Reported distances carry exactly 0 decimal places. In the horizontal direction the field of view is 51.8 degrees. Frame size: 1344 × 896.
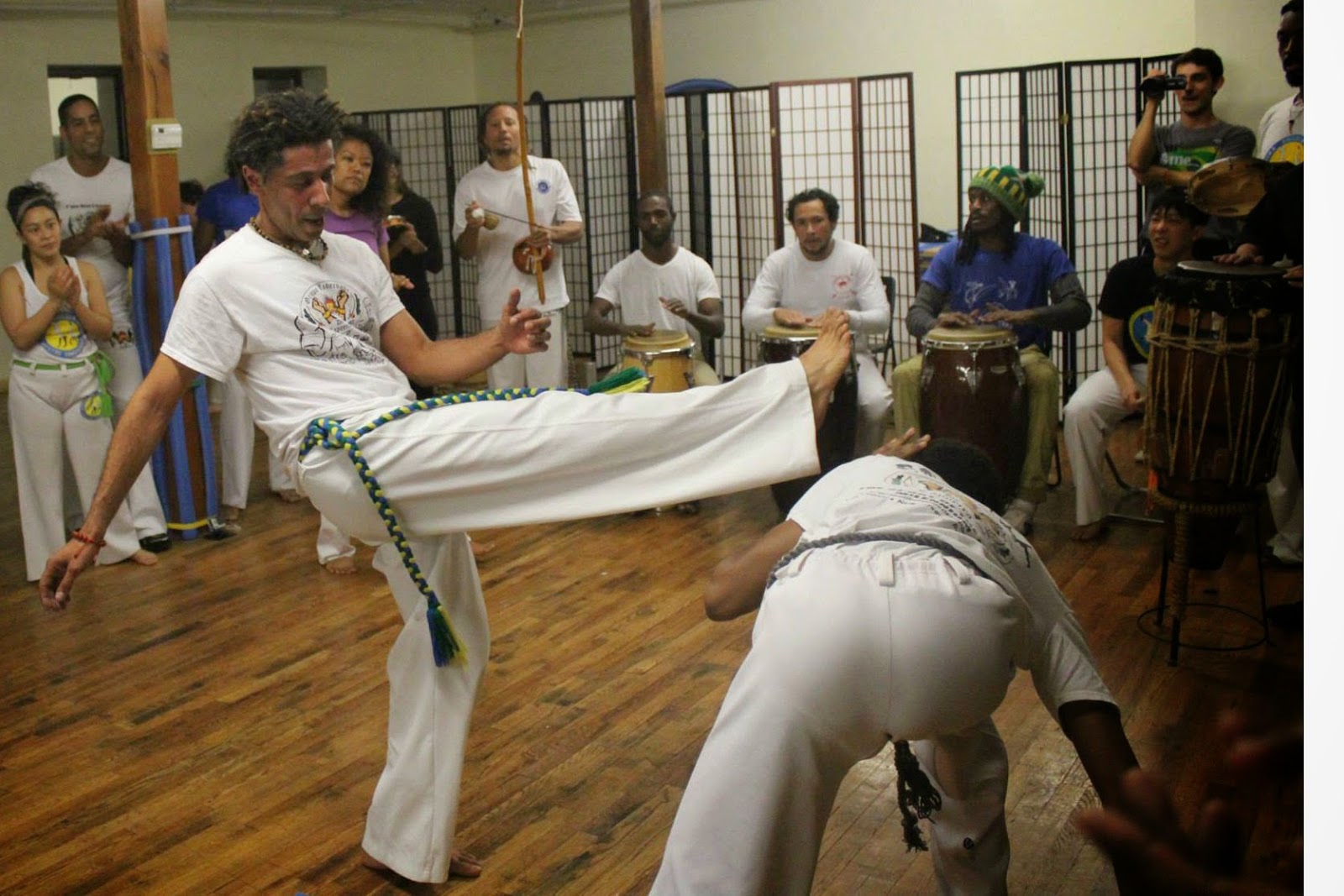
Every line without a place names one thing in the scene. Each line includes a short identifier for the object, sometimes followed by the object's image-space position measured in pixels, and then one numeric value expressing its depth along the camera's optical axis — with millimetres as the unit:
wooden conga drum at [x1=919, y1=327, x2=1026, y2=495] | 5043
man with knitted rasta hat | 5289
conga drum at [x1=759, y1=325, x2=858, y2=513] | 5289
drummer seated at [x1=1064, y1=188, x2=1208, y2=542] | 5152
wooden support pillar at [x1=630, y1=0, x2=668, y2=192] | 6469
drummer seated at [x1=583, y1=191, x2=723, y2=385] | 5961
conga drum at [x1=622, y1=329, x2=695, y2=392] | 5574
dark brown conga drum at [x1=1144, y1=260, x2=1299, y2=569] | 3812
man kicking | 2617
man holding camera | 5879
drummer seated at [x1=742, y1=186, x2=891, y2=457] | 5715
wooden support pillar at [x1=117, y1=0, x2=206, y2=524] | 5224
